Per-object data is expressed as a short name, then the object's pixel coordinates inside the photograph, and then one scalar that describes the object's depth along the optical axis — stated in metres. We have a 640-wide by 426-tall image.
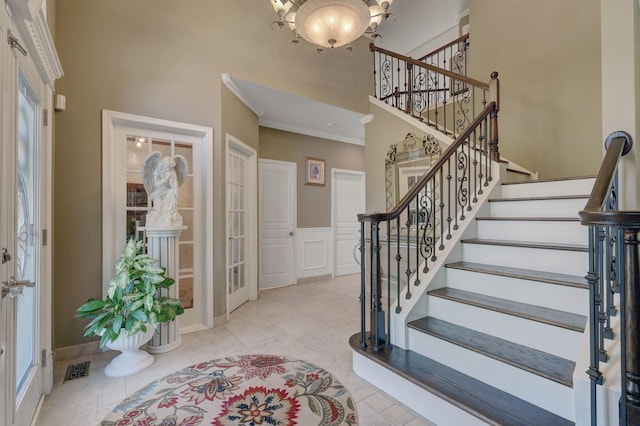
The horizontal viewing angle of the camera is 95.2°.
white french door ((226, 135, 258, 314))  3.67
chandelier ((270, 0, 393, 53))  2.10
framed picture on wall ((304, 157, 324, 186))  5.20
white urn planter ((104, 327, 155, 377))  2.21
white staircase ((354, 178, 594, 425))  1.47
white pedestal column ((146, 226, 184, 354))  2.57
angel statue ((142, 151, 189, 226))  2.55
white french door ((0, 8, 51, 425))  1.29
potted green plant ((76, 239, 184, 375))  2.18
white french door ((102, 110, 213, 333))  2.63
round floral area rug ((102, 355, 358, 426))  1.72
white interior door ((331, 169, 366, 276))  5.66
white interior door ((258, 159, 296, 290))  4.75
